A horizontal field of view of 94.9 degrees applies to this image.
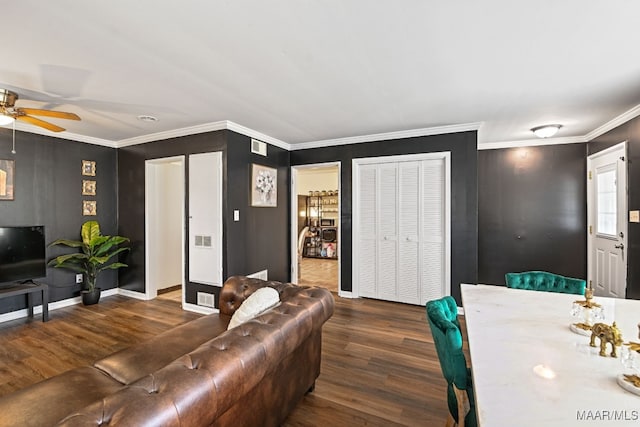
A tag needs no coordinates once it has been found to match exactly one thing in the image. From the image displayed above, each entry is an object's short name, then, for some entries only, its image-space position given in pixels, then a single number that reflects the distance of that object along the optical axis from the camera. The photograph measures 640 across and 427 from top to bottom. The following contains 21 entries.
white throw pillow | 1.85
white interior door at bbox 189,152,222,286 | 3.80
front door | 3.53
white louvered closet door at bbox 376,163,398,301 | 4.30
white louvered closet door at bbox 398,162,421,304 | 4.15
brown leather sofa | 0.91
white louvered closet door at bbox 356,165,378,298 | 4.44
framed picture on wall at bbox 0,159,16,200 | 3.61
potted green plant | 4.11
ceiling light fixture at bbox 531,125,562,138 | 3.76
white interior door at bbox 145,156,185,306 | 4.50
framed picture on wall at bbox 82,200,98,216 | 4.39
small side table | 3.32
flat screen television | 3.36
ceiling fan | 2.54
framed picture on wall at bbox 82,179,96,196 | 4.39
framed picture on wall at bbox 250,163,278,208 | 4.22
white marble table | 0.81
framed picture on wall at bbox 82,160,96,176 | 4.39
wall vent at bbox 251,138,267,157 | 4.22
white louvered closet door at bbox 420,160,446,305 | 4.01
